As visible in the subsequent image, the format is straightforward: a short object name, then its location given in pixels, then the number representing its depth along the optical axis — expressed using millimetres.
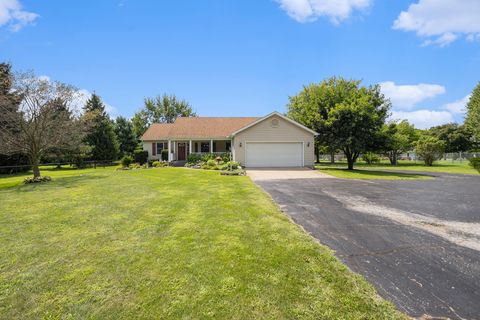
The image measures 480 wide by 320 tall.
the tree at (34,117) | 13539
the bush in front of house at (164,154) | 24661
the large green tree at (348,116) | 18328
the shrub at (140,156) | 24578
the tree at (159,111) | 44862
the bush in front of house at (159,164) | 21953
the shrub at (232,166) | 17088
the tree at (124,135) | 38531
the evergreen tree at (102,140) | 29342
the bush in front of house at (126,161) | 22983
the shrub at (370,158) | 33500
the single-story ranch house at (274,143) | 20328
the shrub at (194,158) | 22197
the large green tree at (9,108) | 13445
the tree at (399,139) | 19930
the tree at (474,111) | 27172
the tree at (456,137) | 44938
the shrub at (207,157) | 22047
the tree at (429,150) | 27328
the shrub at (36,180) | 13438
